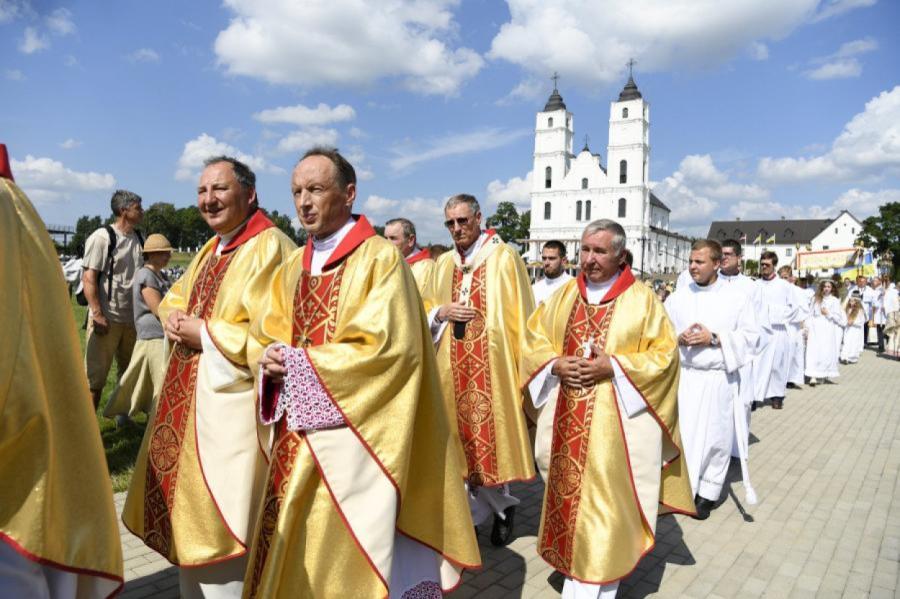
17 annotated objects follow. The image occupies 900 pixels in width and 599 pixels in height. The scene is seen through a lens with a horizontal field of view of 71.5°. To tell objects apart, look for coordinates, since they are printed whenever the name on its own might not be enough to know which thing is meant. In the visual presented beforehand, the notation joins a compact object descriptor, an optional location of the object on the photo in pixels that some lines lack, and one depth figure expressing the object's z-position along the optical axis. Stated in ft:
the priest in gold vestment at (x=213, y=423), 10.78
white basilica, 307.37
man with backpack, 21.35
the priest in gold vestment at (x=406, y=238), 22.43
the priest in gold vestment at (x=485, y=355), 15.52
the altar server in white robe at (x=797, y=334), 39.81
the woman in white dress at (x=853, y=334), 59.62
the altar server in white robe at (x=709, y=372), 18.44
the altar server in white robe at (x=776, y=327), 35.45
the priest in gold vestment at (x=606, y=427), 12.07
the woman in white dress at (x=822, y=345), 46.73
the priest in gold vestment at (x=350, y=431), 8.79
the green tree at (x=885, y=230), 233.96
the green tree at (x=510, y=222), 336.90
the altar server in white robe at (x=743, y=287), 19.11
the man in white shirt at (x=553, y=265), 27.79
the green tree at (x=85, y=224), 319.37
